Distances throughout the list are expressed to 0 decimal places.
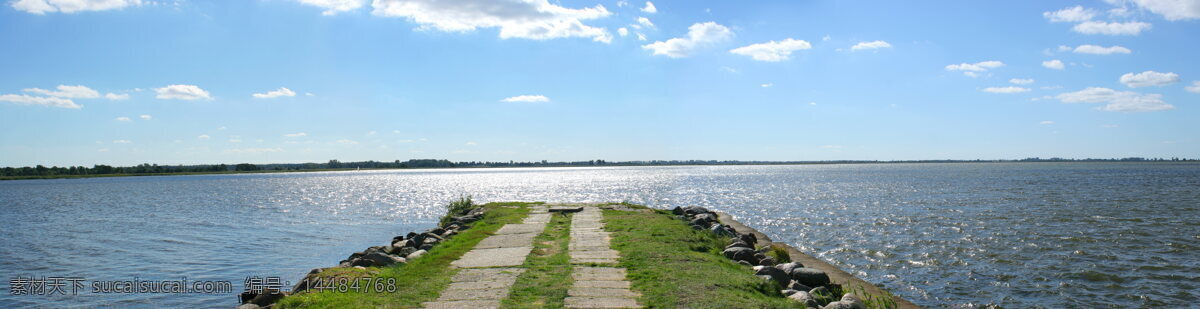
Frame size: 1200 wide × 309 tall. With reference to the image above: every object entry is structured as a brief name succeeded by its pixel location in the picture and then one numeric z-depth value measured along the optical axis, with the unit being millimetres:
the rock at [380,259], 14945
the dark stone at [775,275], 12986
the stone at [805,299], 11125
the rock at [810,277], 13289
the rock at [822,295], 11984
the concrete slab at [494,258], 13539
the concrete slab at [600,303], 9500
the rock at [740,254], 16219
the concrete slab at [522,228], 20450
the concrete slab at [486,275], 11750
